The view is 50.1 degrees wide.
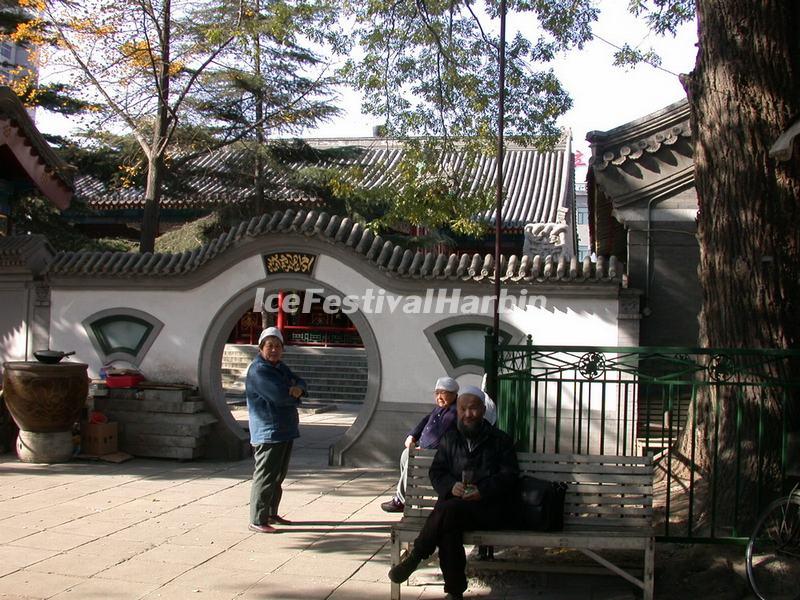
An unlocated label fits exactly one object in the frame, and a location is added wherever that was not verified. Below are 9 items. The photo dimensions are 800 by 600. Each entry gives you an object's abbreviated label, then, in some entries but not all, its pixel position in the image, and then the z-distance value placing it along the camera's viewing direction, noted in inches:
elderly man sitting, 183.9
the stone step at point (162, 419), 383.2
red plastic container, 397.7
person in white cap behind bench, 256.1
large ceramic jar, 363.3
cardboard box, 377.1
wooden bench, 183.6
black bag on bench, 188.5
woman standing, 255.9
